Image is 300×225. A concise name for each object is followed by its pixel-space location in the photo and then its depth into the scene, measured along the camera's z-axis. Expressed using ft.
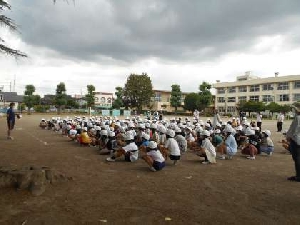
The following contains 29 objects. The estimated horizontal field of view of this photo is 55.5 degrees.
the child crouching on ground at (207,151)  32.55
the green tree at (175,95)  235.42
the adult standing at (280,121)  75.51
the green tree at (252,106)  205.46
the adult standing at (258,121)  69.75
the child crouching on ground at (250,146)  36.81
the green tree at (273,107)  201.36
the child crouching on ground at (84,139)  44.50
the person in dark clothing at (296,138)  24.14
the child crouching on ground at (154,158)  27.55
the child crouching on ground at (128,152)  31.40
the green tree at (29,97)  207.31
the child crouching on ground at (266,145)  39.11
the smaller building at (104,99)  315.99
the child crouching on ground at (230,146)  35.40
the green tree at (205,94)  218.59
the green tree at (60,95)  203.00
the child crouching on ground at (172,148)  30.50
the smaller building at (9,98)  267.18
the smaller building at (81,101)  302.82
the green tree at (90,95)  221.46
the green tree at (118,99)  227.65
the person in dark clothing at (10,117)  47.51
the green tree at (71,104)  253.59
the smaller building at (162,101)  296.77
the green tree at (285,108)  197.77
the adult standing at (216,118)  54.39
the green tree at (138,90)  210.18
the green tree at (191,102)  240.03
